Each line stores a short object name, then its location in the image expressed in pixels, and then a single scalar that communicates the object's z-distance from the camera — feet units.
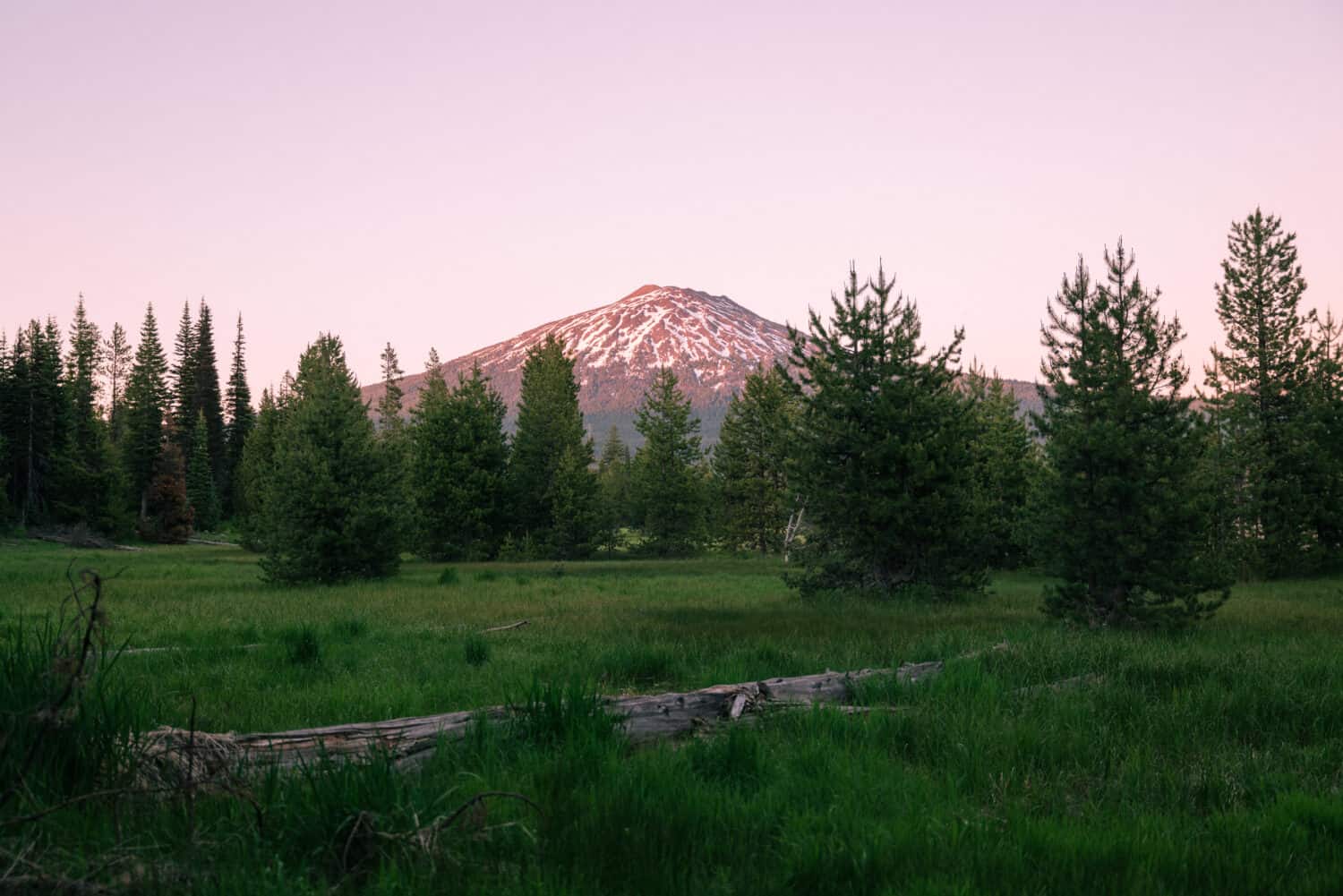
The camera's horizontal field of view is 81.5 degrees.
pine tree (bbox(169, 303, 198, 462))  262.06
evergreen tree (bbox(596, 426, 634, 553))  168.76
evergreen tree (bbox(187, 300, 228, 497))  267.80
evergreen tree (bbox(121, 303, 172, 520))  219.20
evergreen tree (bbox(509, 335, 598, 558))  162.81
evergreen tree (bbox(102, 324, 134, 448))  337.35
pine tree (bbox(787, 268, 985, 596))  60.08
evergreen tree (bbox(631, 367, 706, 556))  181.06
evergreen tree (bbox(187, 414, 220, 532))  239.91
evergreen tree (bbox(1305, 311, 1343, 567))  101.91
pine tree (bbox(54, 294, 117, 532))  187.11
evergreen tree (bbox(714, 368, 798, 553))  183.42
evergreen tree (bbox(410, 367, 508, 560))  151.33
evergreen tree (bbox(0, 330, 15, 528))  184.57
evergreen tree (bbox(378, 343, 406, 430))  238.95
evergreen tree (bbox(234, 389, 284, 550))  187.54
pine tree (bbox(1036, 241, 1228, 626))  40.88
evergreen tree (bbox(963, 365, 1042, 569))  116.47
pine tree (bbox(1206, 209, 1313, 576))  102.17
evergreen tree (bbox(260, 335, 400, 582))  81.71
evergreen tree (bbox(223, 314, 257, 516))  270.26
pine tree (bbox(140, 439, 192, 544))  203.31
